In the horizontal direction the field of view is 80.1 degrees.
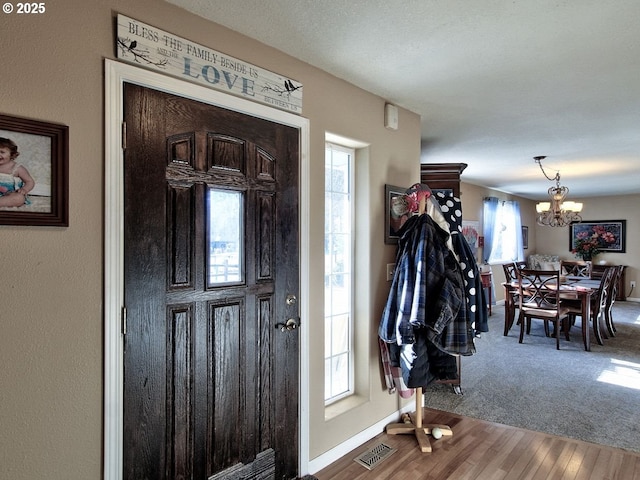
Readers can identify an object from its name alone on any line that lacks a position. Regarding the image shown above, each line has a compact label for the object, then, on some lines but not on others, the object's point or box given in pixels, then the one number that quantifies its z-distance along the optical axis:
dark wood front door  1.54
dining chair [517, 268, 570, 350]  4.79
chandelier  5.24
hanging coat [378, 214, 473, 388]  2.29
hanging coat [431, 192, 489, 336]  2.66
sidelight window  2.54
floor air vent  2.32
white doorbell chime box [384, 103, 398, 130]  2.74
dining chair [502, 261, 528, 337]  5.30
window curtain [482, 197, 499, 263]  7.25
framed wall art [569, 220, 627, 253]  8.62
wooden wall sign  1.49
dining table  4.76
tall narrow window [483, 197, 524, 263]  7.34
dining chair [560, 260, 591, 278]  6.95
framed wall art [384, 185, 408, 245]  2.77
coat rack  2.57
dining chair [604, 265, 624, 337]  5.46
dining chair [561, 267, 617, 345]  4.99
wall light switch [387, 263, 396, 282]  2.81
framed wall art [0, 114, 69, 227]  1.23
